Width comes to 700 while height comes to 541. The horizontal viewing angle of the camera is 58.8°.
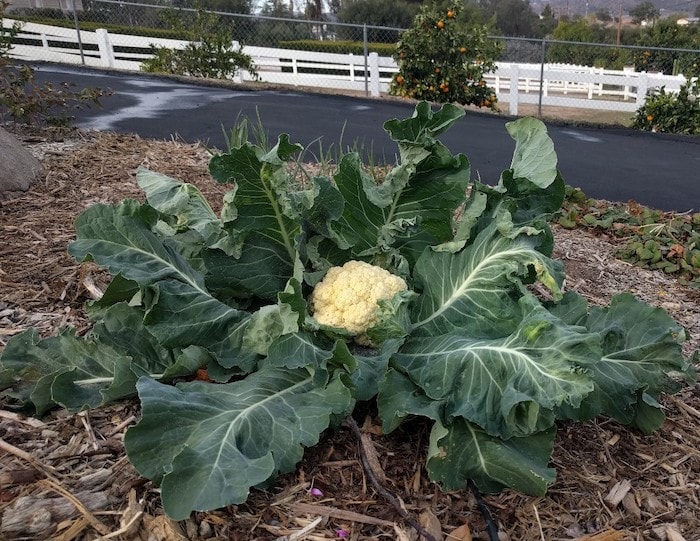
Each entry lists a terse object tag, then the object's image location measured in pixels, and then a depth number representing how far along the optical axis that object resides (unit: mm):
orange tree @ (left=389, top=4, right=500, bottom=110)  13016
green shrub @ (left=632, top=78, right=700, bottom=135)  11789
